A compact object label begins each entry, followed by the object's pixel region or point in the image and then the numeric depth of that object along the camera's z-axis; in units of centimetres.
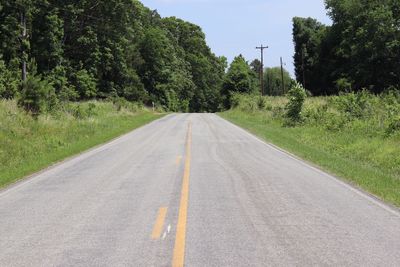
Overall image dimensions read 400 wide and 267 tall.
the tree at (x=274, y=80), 16768
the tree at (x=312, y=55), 8225
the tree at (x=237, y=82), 9650
